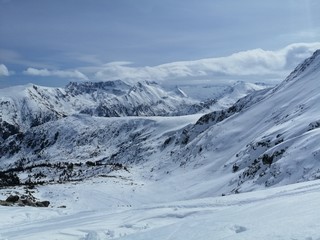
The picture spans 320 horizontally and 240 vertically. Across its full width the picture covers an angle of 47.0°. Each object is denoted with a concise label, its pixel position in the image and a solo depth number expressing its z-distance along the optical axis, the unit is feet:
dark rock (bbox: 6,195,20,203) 132.68
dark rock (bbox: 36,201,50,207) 138.82
